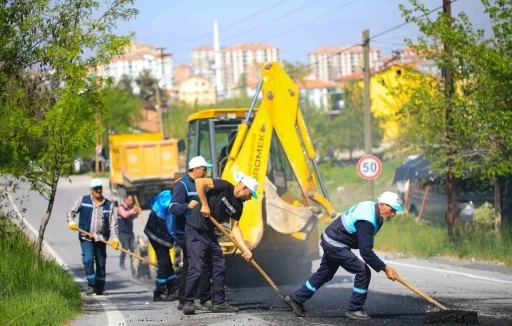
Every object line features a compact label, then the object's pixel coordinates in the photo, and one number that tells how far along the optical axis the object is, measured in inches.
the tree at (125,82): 4367.1
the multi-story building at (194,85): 7618.6
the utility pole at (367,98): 1307.8
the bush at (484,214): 1083.3
